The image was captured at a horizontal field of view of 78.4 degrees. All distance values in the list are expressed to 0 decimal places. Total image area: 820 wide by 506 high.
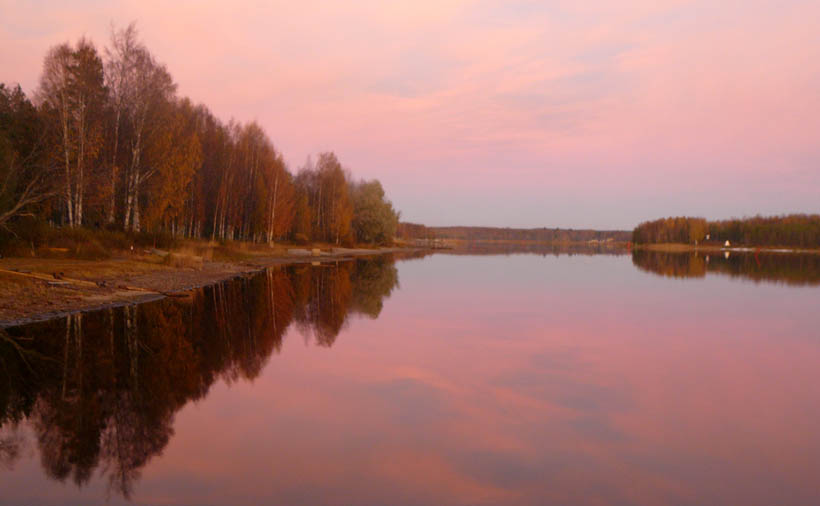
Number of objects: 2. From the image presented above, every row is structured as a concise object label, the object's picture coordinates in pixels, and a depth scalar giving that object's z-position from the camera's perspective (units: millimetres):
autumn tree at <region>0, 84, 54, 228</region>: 24656
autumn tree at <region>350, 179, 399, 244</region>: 90688
